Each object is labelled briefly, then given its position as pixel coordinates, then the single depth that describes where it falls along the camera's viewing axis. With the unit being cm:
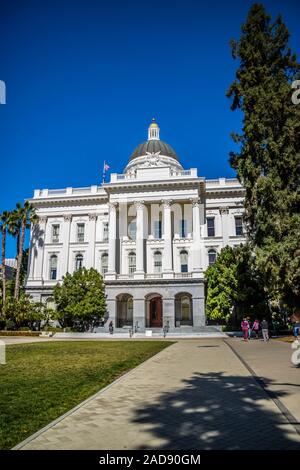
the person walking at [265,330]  2681
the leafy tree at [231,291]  3459
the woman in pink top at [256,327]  3158
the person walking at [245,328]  2753
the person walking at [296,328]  2682
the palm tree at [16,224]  4666
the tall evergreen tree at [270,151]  2309
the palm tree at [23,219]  4733
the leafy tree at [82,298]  4142
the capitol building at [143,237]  4450
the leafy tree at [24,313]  4000
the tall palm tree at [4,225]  4453
